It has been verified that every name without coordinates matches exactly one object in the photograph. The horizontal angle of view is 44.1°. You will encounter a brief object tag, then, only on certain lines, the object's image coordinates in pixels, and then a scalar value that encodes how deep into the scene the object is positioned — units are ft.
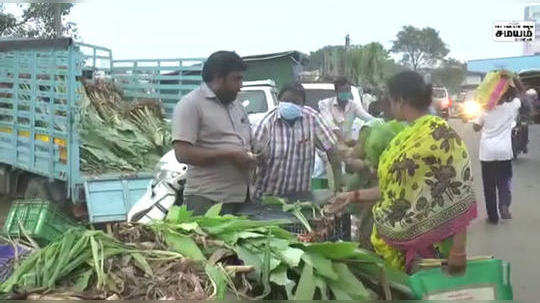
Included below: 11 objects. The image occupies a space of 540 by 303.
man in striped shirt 13.32
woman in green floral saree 8.91
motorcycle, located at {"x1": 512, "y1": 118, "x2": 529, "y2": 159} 40.48
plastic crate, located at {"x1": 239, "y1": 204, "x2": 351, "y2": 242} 10.48
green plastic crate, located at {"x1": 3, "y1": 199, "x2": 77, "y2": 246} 16.79
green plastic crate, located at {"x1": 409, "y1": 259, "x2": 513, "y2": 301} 8.45
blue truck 21.09
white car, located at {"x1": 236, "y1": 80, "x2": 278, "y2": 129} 29.55
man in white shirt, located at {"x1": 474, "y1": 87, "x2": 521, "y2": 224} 22.77
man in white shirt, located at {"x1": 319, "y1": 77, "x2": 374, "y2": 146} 24.98
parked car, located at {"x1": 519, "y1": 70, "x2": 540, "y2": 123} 49.87
